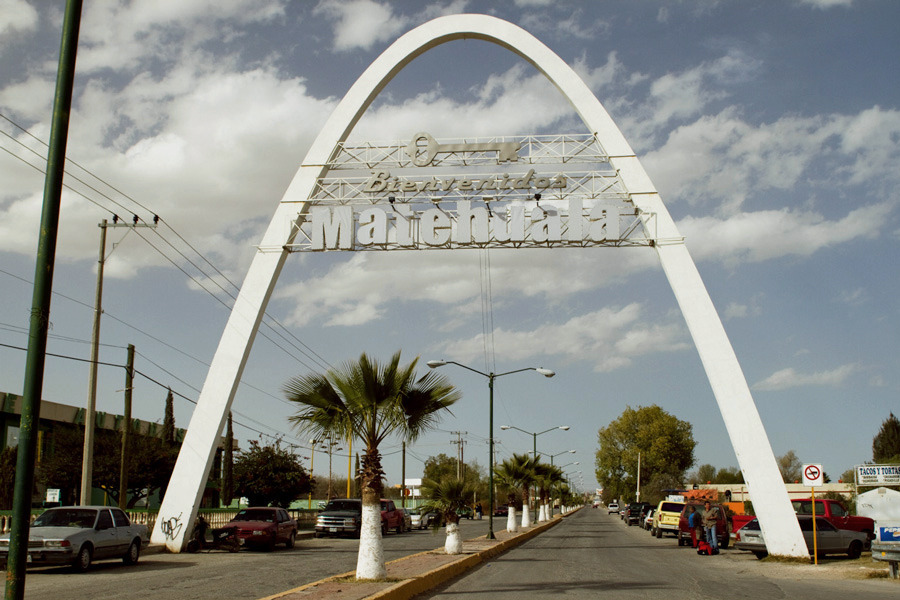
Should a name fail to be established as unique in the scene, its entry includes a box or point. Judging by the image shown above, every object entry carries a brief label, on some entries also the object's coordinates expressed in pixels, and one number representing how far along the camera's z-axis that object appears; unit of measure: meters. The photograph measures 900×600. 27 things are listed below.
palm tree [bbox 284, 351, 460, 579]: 14.95
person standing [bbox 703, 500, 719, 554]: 26.60
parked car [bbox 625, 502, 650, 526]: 59.47
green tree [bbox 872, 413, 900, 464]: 84.12
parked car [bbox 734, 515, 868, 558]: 23.98
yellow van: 38.12
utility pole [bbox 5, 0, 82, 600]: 6.32
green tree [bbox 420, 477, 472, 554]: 22.80
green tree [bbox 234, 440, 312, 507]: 48.47
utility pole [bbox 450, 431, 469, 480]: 102.81
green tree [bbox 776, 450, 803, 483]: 105.03
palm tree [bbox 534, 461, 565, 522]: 46.28
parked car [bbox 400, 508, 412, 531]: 47.05
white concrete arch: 23.86
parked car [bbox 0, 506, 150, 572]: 17.62
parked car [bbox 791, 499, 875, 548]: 26.28
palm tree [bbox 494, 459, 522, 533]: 41.78
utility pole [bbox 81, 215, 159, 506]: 25.78
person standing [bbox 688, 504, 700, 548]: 29.39
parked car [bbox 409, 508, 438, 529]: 51.64
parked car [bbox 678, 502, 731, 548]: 31.45
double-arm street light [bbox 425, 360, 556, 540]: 33.06
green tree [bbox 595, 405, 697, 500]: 93.81
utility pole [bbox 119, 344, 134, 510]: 29.61
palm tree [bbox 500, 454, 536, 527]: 42.16
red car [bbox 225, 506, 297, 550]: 26.62
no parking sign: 21.05
